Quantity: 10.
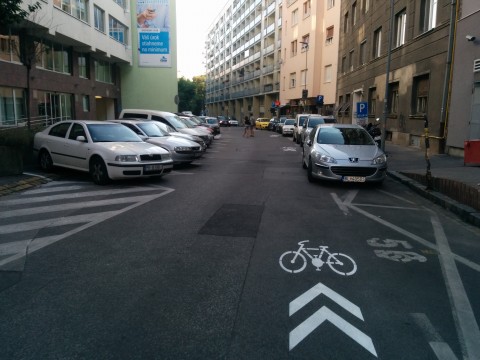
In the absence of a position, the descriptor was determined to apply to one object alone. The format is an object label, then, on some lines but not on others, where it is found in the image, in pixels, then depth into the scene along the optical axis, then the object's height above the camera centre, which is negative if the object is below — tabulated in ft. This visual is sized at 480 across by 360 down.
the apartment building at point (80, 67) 68.54 +9.43
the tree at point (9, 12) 34.60 +7.79
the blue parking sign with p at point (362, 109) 60.64 +0.88
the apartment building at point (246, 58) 210.38 +33.35
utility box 30.14 -2.37
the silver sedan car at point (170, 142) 45.42 -3.27
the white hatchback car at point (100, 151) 33.99 -3.41
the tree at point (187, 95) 301.02 +11.91
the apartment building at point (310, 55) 137.80 +21.18
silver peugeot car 34.47 -3.48
